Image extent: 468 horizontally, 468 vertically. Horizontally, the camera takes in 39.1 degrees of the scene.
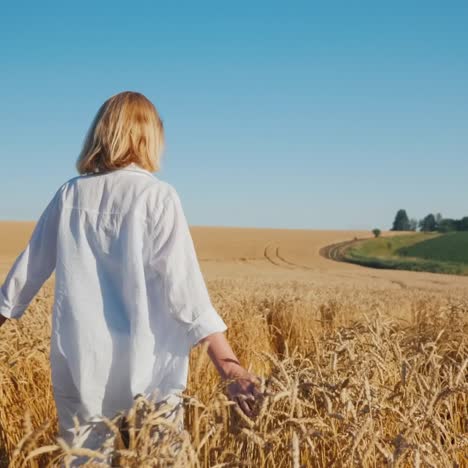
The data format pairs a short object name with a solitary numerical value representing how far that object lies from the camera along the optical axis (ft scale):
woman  6.16
